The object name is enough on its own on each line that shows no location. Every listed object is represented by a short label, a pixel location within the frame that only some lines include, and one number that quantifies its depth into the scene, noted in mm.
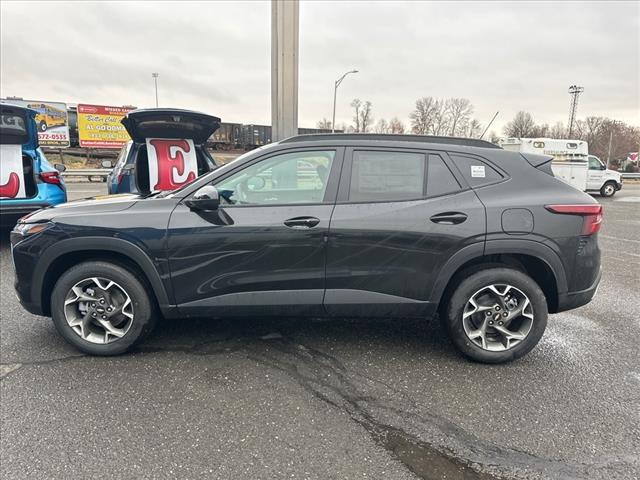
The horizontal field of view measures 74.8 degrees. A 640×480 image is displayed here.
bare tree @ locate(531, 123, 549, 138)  78338
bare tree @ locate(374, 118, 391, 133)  70575
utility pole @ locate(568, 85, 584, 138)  66250
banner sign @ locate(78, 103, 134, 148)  26203
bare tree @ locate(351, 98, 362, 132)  68125
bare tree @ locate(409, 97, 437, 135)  61225
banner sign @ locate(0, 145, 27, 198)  5961
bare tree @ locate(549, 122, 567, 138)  80125
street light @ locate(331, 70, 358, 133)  34006
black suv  3072
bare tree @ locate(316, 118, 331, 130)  67194
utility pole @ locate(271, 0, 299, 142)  9273
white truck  17797
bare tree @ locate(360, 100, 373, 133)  70438
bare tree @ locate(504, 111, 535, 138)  80750
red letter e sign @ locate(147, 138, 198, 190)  6461
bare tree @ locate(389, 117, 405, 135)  66575
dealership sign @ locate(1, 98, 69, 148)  25609
